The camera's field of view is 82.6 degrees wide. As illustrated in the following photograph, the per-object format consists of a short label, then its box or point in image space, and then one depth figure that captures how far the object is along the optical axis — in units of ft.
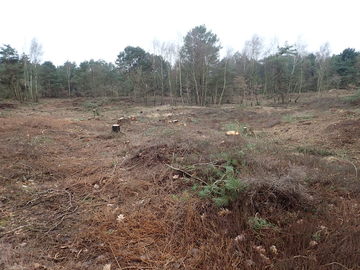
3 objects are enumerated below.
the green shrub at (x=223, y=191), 8.72
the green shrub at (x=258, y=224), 7.46
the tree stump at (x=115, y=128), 30.43
